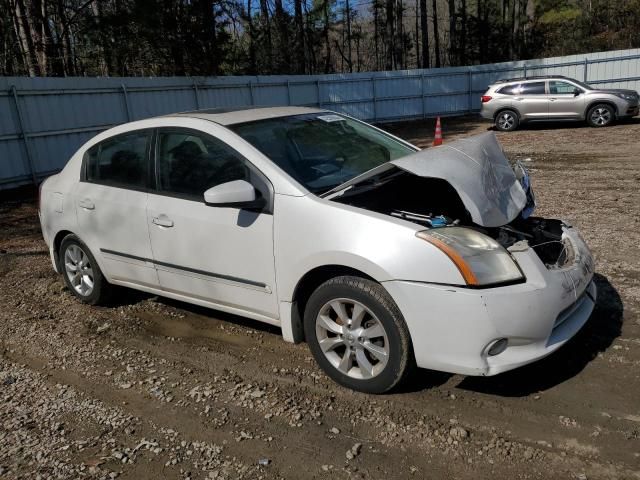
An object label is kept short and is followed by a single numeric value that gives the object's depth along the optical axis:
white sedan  2.95
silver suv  16.24
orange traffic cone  9.21
